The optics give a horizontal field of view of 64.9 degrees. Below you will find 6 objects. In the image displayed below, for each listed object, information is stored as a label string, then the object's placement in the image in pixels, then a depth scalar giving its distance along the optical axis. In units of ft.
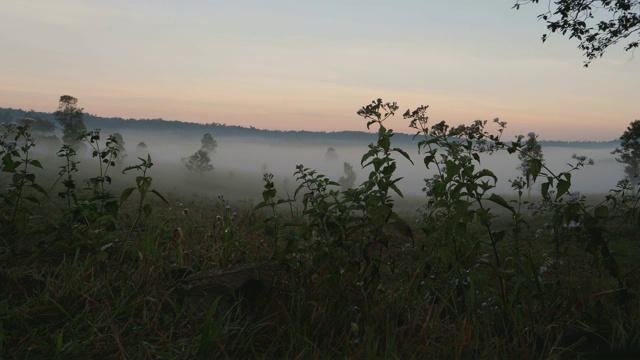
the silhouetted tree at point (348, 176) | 344.69
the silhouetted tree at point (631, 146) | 115.44
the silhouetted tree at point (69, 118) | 218.79
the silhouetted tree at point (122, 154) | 316.77
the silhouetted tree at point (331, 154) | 554.05
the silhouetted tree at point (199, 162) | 295.89
